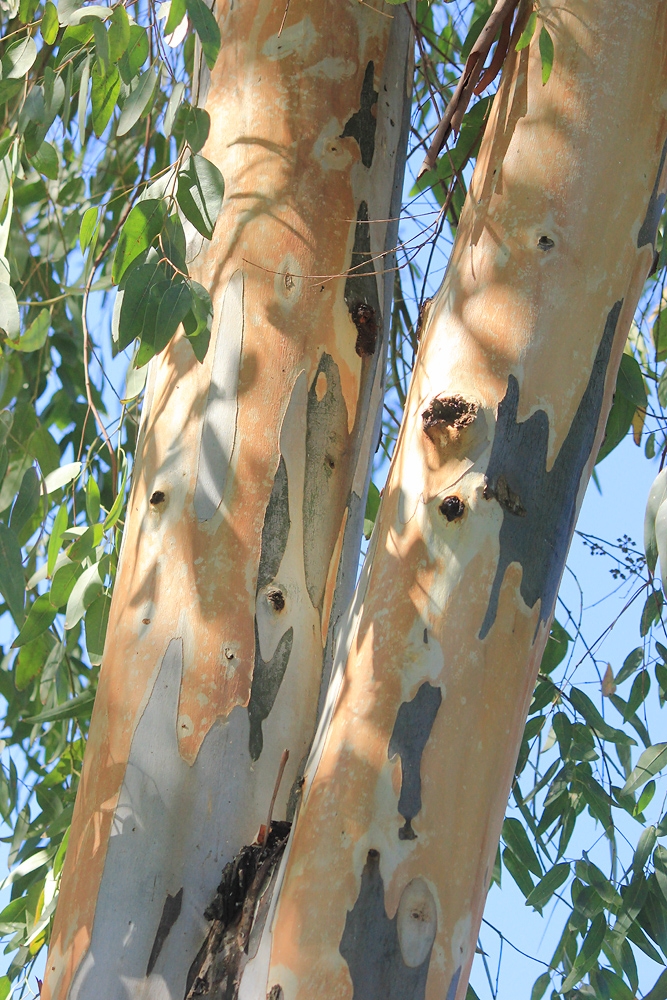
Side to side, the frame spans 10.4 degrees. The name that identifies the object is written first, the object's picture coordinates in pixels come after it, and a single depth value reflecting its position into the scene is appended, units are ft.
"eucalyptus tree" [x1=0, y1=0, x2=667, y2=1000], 14.03
